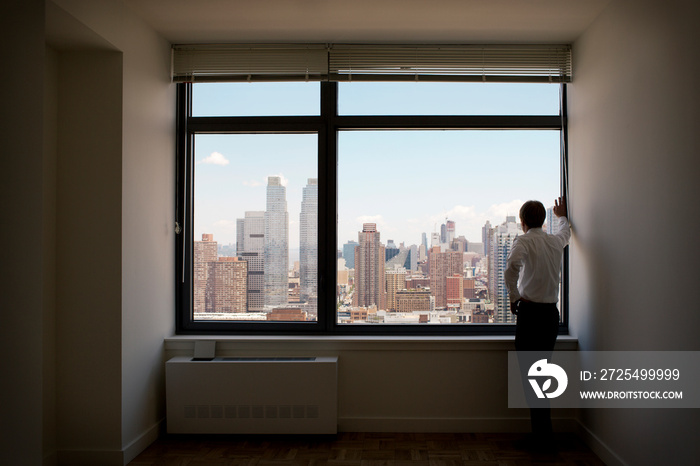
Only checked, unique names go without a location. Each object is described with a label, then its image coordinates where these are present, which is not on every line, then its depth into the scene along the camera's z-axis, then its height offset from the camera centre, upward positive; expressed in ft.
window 11.84 +0.88
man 10.03 -1.14
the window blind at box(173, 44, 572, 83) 11.56 +4.08
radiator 10.64 -3.55
